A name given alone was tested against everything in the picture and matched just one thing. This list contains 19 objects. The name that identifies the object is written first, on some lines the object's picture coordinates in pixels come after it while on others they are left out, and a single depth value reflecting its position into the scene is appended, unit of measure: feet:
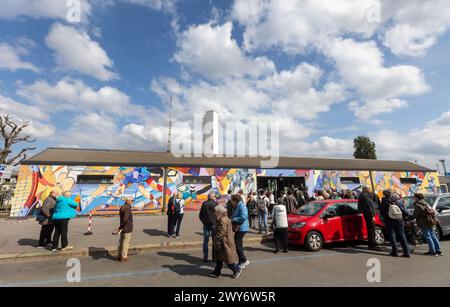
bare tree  83.82
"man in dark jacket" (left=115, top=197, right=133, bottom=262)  21.17
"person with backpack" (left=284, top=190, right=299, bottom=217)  37.39
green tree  127.44
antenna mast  102.58
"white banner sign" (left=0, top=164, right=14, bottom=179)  34.17
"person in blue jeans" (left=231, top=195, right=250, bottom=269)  18.20
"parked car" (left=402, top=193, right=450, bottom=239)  26.94
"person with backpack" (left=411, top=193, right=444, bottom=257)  21.18
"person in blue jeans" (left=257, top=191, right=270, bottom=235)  31.48
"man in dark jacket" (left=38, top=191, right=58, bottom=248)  25.04
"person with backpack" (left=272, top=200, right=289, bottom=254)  23.00
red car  23.85
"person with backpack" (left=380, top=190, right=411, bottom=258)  21.20
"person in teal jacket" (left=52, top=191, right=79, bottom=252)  23.31
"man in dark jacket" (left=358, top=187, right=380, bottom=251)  23.78
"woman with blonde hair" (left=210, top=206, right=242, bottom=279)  15.94
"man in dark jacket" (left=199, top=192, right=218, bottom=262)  21.26
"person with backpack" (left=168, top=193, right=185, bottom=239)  29.53
